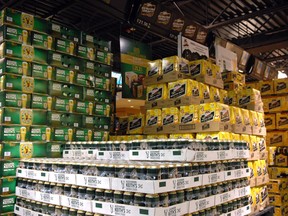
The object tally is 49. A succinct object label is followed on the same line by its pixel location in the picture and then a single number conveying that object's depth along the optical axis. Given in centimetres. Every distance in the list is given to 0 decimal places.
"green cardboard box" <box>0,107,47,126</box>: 399
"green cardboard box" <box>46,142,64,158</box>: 436
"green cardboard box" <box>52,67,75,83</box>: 456
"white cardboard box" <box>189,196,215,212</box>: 279
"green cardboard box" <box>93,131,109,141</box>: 504
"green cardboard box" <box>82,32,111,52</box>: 497
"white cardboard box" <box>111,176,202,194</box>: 241
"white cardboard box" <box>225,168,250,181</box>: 348
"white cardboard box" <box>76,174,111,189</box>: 270
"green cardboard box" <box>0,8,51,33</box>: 412
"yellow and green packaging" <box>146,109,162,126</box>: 479
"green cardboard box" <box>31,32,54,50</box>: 436
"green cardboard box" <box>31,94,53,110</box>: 430
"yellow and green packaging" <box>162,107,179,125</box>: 460
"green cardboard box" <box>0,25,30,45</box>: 408
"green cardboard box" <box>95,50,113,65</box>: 516
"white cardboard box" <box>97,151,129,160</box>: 337
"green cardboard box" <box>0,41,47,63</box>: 408
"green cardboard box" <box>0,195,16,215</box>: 383
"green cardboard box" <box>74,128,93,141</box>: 477
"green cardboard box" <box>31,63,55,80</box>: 432
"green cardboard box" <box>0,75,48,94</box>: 405
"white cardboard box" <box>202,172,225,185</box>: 304
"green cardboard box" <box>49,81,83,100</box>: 450
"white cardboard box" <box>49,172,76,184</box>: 300
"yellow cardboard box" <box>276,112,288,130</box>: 727
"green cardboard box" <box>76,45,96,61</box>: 487
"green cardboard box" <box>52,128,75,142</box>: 448
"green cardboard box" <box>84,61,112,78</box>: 500
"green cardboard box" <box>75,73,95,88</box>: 485
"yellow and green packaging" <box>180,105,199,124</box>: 442
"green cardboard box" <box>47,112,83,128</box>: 446
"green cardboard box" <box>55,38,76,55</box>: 460
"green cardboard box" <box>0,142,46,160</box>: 395
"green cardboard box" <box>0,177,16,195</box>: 387
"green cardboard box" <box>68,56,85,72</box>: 477
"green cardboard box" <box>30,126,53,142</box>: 425
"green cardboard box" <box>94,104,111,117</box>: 509
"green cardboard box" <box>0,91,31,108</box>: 402
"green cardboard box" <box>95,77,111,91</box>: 512
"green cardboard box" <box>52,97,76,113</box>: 453
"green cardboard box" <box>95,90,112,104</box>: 512
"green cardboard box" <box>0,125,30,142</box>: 396
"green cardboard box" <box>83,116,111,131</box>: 494
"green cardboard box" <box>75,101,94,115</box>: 482
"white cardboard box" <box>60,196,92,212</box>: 279
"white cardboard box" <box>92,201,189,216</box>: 238
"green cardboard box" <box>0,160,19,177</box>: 390
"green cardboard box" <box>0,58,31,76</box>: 405
